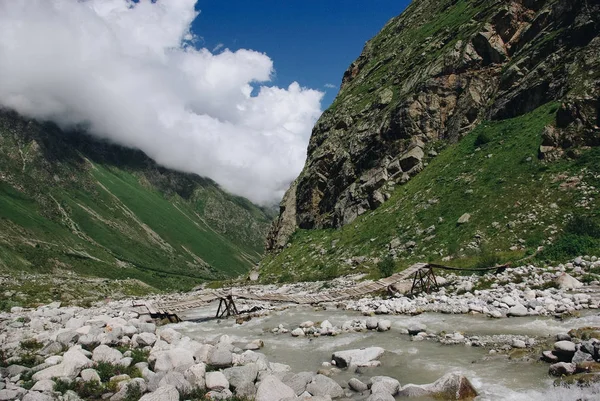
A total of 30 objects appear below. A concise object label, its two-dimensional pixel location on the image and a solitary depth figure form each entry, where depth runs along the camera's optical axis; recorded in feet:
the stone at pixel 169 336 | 59.41
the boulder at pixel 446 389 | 35.47
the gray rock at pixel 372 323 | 66.42
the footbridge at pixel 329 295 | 92.73
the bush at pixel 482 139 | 157.08
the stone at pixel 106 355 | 45.85
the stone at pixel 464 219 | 120.57
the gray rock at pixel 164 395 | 33.77
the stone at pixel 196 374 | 39.41
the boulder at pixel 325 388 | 38.47
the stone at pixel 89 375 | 39.96
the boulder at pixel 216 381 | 39.04
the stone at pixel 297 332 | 69.00
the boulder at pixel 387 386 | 36.88
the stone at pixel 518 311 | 62.54
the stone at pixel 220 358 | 46.11
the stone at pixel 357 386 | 39.75
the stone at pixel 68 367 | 39.81
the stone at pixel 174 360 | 43.88
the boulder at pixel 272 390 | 36.04
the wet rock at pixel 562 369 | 35.99
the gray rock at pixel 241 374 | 39.68
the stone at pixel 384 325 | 65.05
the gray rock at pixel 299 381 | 38.96
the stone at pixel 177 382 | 37.14
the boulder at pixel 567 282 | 71.54
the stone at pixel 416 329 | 60.03
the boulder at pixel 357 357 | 48.26
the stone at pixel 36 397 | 33.17
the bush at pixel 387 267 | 112.49
